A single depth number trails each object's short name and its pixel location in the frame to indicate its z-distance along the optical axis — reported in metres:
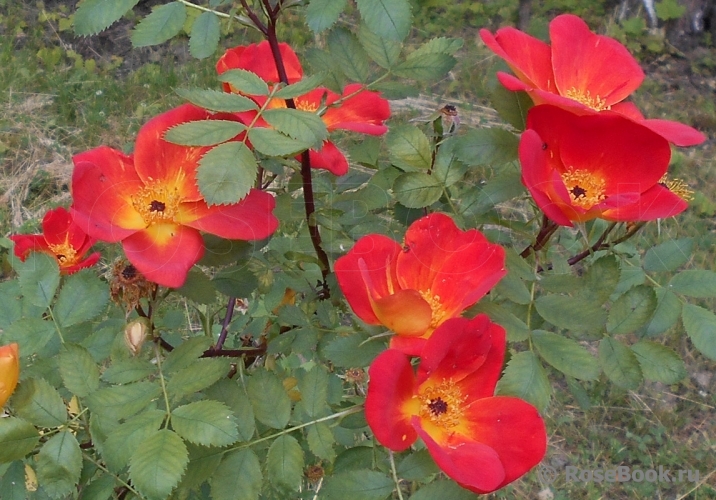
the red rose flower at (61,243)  0.45
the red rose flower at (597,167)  0.38
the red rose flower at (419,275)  0.38
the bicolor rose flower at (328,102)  0.43
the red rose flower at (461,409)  0.36
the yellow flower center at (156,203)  0.40
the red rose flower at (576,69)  0.39
